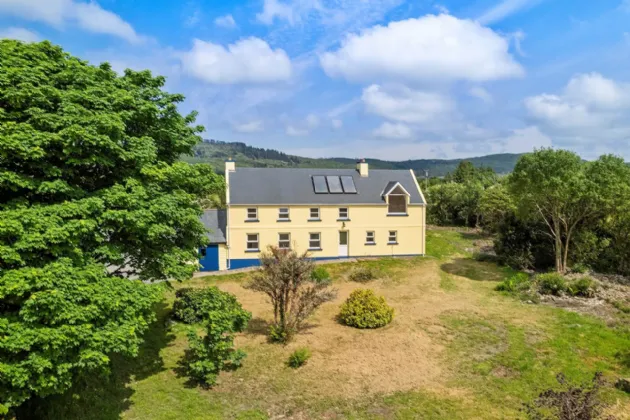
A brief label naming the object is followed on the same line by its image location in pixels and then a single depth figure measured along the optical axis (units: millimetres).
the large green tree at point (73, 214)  9234
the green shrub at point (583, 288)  23791
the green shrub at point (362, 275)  29297
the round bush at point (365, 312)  19375
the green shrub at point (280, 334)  17703
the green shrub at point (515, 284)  25391
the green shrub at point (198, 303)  19234
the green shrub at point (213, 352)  14047
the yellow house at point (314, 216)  33156
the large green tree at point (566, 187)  25125
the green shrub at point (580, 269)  27672
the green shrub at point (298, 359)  15398
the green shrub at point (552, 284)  24297
